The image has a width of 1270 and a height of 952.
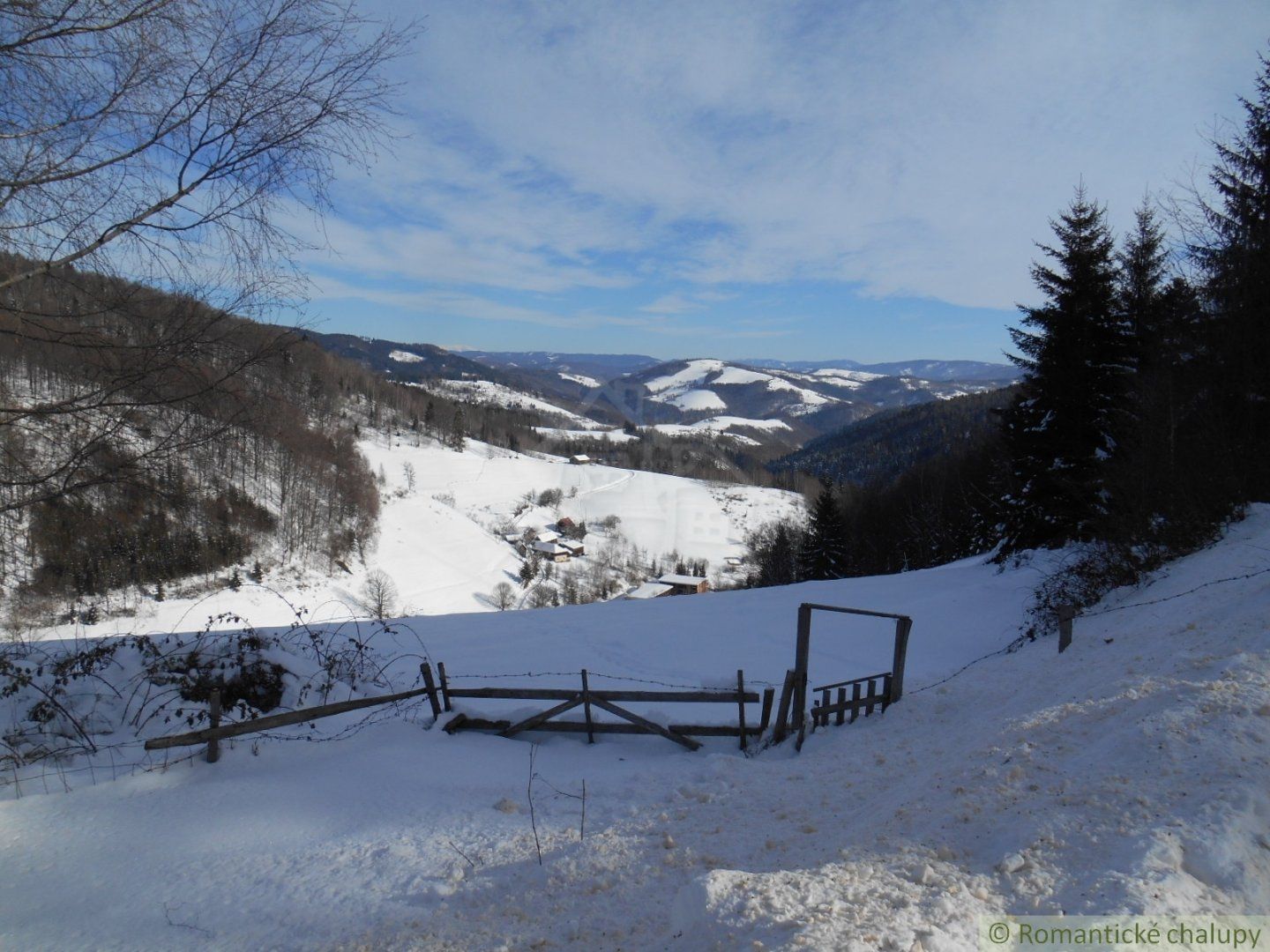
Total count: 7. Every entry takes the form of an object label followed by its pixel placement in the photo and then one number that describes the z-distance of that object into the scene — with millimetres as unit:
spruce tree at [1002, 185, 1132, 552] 16812
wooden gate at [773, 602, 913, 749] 6633
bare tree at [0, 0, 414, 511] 3311
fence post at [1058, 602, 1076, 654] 8609
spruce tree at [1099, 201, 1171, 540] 13038
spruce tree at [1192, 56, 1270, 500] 12188
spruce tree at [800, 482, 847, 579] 38062
